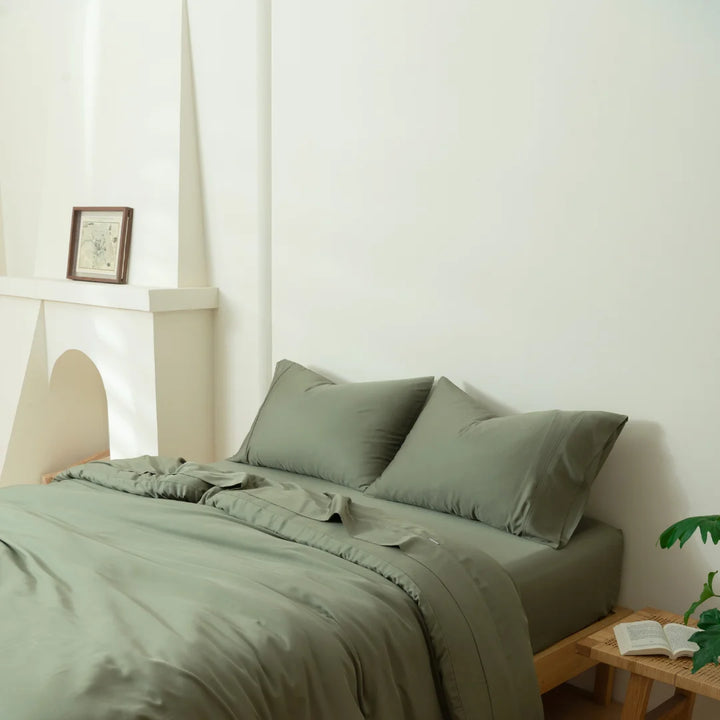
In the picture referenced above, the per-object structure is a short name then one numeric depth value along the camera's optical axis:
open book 2.50
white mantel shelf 4.28
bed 1.93
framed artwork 4.68
